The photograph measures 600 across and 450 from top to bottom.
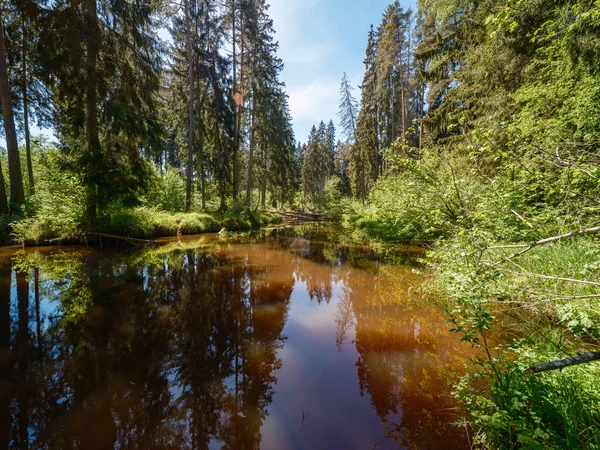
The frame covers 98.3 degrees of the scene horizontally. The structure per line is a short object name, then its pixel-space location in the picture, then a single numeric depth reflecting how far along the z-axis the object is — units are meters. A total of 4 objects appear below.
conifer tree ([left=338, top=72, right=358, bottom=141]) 31.23
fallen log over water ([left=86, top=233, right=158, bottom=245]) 11.11
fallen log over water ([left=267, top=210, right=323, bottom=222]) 30.56
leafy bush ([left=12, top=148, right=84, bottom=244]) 10.32
